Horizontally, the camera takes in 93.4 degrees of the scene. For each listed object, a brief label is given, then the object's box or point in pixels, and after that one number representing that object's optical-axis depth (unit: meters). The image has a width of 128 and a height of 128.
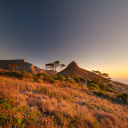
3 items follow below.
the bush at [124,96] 8.84
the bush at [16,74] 9.86
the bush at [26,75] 9.80
